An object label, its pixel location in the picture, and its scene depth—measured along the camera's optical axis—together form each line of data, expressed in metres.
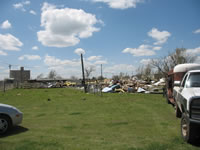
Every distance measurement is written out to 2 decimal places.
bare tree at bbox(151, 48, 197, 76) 43.52
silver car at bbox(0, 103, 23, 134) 5.82
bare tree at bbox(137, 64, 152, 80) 82.94
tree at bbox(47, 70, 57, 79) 110.75
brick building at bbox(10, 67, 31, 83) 92.94
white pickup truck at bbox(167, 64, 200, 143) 4.41
